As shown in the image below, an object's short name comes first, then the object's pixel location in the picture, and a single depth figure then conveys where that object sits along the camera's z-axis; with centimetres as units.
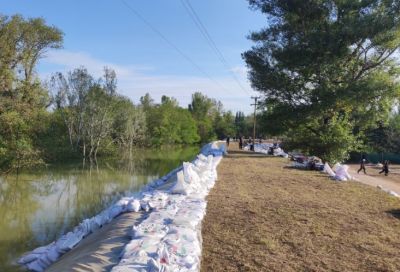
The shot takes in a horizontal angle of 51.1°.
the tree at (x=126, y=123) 5200
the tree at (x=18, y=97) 2145
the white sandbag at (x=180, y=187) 1024
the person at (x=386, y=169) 2943
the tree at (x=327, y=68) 2531
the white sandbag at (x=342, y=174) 1603
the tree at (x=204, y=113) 9450
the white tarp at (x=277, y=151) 3256
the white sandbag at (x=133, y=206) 841
